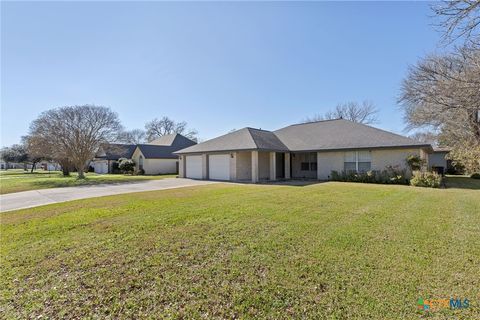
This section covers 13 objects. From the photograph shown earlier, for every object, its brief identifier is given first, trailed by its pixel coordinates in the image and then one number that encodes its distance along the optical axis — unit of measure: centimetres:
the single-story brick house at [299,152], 1672
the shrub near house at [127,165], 3297
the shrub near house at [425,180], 1371
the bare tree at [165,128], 5597
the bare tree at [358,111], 3900
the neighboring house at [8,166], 6884
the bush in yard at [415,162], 1524
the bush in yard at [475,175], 2095
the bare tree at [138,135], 5623
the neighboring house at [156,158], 3241
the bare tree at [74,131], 2419
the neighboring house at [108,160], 3738
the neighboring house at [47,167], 5505
